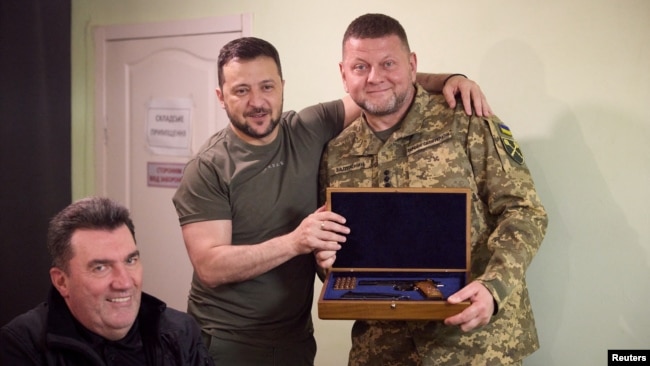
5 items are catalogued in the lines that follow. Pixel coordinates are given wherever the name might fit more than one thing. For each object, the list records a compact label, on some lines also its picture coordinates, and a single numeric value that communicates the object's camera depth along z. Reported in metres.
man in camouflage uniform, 2.16
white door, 3.76
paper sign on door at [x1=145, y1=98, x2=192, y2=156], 3.83
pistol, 2.01
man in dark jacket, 1.77
